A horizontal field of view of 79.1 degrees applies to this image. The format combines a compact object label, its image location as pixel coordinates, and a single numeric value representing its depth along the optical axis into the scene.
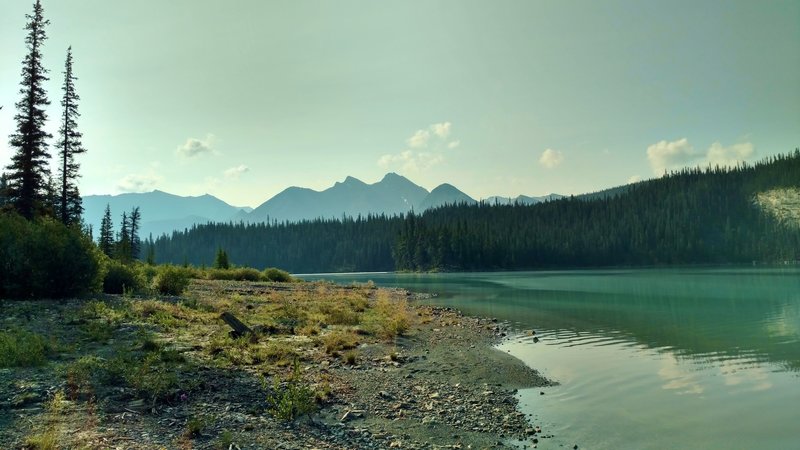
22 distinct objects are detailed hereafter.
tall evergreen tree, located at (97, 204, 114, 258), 83.88
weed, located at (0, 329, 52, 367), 13.70
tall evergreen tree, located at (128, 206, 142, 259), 108.13
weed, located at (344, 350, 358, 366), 19.31
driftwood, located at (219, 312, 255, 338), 20.89
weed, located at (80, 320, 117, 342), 17.70
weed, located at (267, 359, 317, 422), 12.20
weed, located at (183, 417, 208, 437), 10.31
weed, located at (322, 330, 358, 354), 21.31
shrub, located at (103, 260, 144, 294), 30.04
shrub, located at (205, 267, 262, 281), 59.53
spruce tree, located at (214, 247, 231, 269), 72.47
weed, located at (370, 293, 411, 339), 27.39
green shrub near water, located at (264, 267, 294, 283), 66.69
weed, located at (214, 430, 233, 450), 9.98
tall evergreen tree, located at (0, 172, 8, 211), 37.02
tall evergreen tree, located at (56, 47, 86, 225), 42.34
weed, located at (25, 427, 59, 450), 8.58
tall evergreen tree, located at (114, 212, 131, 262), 56.61
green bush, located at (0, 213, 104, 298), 23.02
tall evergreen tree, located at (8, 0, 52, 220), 37.06
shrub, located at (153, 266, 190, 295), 32.78
